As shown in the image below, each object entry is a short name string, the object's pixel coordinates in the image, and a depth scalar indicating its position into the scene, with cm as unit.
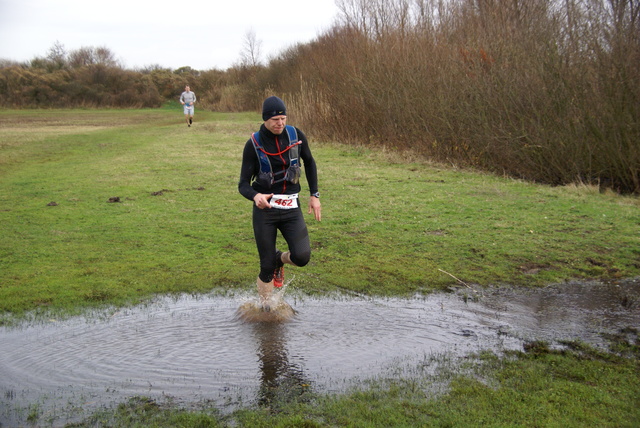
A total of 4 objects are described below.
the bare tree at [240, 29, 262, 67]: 7160
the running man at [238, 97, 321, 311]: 631
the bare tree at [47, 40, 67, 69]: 7917
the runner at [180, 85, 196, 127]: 3684
